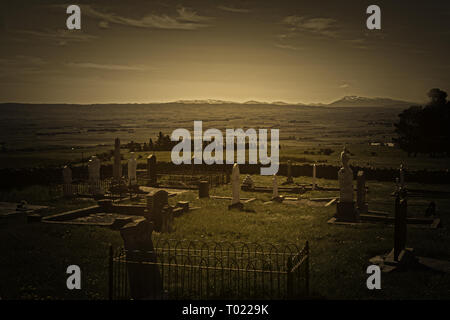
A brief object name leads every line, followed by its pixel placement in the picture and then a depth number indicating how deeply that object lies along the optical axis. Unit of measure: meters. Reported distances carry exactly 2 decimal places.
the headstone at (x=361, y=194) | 20.53
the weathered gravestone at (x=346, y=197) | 18.33
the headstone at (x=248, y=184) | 29.22
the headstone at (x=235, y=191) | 21.50
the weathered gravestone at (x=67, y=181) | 25.66
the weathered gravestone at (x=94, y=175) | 25.70
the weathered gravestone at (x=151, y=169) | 30.70
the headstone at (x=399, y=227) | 11.63
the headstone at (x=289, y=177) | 32.43
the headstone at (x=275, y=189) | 24.86
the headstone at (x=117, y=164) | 27.83
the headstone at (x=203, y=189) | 24.84
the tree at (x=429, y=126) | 49.47
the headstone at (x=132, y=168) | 29.34
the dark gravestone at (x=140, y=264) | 9.08
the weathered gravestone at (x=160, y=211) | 16.75
